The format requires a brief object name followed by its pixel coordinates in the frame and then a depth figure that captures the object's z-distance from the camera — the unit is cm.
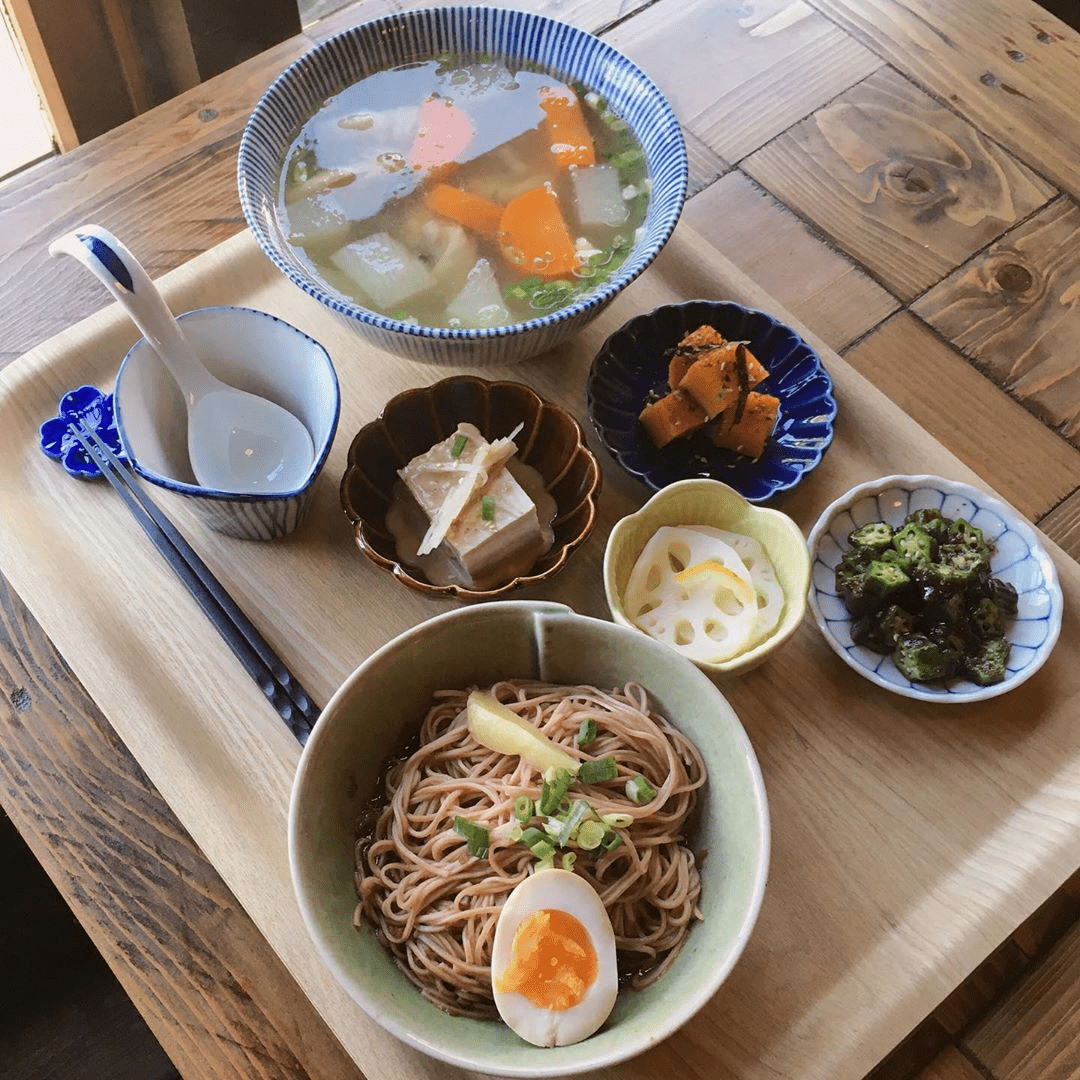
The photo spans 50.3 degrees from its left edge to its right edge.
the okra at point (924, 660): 44
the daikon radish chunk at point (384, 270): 49
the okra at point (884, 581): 44
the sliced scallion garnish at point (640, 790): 38
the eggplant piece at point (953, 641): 44
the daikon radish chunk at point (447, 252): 49
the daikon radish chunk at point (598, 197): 50
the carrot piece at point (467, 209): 50
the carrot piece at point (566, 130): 51
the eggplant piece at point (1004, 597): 45
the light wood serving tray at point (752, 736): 40
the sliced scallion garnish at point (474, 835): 37
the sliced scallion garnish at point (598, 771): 38
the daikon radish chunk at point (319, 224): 49
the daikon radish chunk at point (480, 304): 49
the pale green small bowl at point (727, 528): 43
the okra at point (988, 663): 44
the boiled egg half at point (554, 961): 35
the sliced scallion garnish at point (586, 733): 39
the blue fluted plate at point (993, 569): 44
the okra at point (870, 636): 45
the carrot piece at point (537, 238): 50
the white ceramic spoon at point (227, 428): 44
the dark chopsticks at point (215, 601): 43
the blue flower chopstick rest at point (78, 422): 48
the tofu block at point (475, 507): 44
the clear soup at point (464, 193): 49
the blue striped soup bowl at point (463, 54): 44
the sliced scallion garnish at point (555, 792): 37
